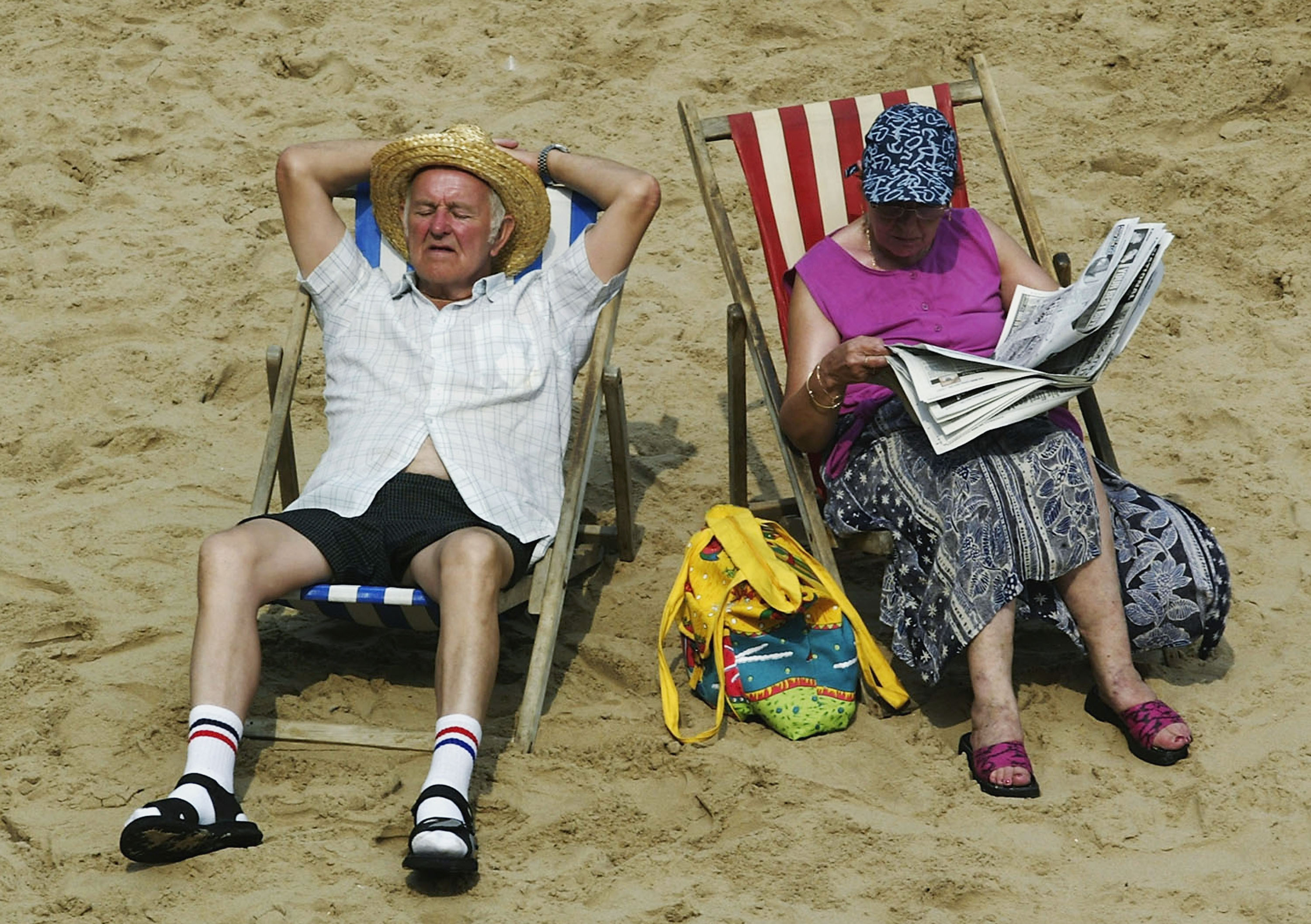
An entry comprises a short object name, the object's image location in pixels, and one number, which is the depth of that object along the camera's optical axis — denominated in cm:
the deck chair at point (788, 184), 862
